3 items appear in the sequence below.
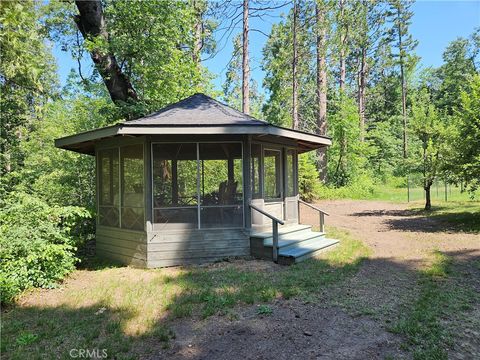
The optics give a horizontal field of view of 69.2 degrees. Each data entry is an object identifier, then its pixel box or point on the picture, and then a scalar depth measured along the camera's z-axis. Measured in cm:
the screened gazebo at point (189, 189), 698
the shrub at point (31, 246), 540
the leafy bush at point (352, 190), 2014
